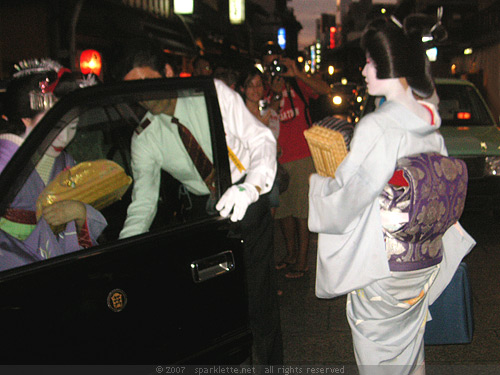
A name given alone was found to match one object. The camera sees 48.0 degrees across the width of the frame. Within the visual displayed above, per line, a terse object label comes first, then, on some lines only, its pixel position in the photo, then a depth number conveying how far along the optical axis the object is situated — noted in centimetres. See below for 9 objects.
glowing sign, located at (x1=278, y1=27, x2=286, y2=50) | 6229
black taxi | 188
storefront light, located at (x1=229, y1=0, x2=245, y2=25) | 3045
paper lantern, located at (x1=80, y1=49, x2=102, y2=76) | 1084
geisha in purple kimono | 215
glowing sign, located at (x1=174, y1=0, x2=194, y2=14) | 1650
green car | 648
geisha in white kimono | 244
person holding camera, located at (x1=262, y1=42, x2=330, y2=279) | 530
